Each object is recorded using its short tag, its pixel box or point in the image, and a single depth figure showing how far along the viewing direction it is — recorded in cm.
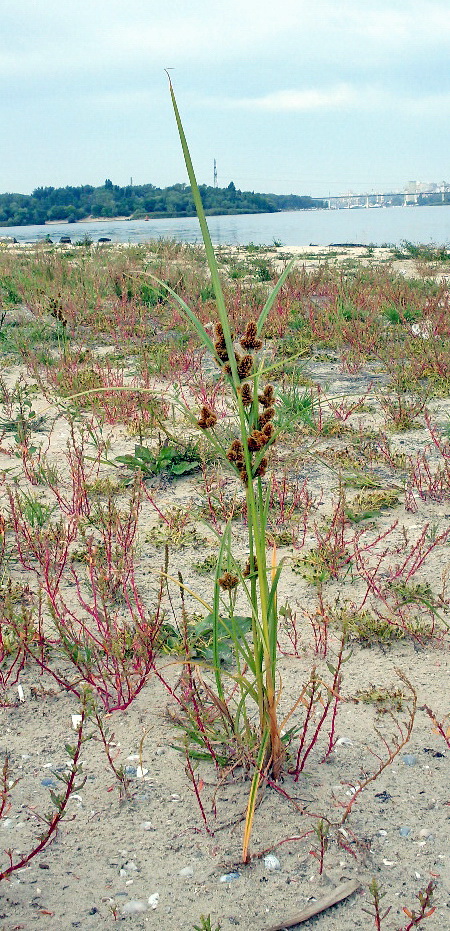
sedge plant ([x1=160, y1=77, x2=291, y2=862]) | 83
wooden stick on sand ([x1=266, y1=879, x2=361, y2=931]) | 85
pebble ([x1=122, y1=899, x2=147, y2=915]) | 87
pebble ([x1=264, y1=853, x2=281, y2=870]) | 90
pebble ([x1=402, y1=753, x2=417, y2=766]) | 100
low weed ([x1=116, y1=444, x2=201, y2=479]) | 177
